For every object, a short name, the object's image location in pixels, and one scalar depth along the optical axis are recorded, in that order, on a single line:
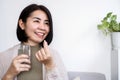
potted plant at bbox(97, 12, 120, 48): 1.35
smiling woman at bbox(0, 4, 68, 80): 0.96
